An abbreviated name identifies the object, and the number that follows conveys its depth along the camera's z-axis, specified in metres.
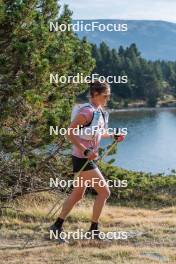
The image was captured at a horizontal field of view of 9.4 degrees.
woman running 11.72
